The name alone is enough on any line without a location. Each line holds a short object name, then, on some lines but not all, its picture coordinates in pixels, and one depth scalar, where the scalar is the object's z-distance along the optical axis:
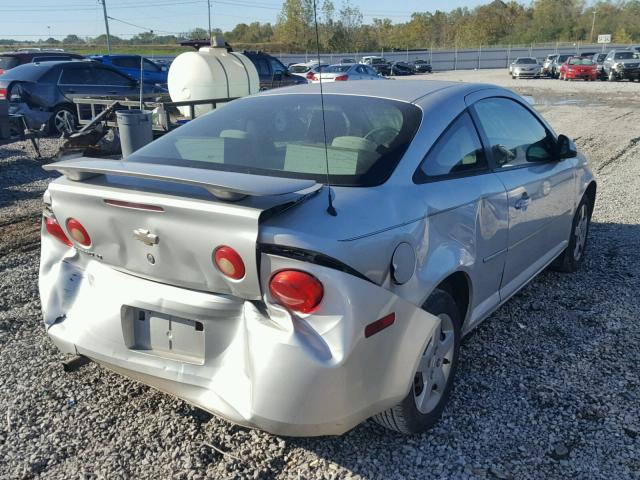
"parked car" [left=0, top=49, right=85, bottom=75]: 18.42
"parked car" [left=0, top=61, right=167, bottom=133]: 12.91
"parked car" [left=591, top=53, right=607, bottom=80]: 37.19
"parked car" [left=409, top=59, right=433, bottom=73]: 55.26
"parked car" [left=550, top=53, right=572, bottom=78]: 41.66
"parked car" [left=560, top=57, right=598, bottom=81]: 37.16
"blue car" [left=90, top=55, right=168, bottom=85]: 17.80
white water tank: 9.95
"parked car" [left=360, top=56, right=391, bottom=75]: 49.12
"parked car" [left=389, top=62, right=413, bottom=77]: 50.03
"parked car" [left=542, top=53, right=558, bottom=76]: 42.38
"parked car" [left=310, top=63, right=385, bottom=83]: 26.38
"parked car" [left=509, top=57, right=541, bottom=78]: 42.09
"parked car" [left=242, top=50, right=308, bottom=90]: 18.78
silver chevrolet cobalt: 2.18
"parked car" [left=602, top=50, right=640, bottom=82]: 34.69
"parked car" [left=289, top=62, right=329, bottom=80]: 34.22
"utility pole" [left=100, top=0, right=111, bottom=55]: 42.34
